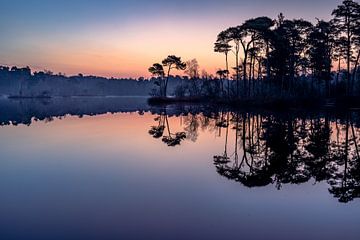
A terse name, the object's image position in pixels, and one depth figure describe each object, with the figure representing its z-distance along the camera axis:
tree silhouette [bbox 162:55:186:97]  80.12
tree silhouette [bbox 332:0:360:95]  42.69
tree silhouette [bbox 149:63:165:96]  84.62
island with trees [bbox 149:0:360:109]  45.12
